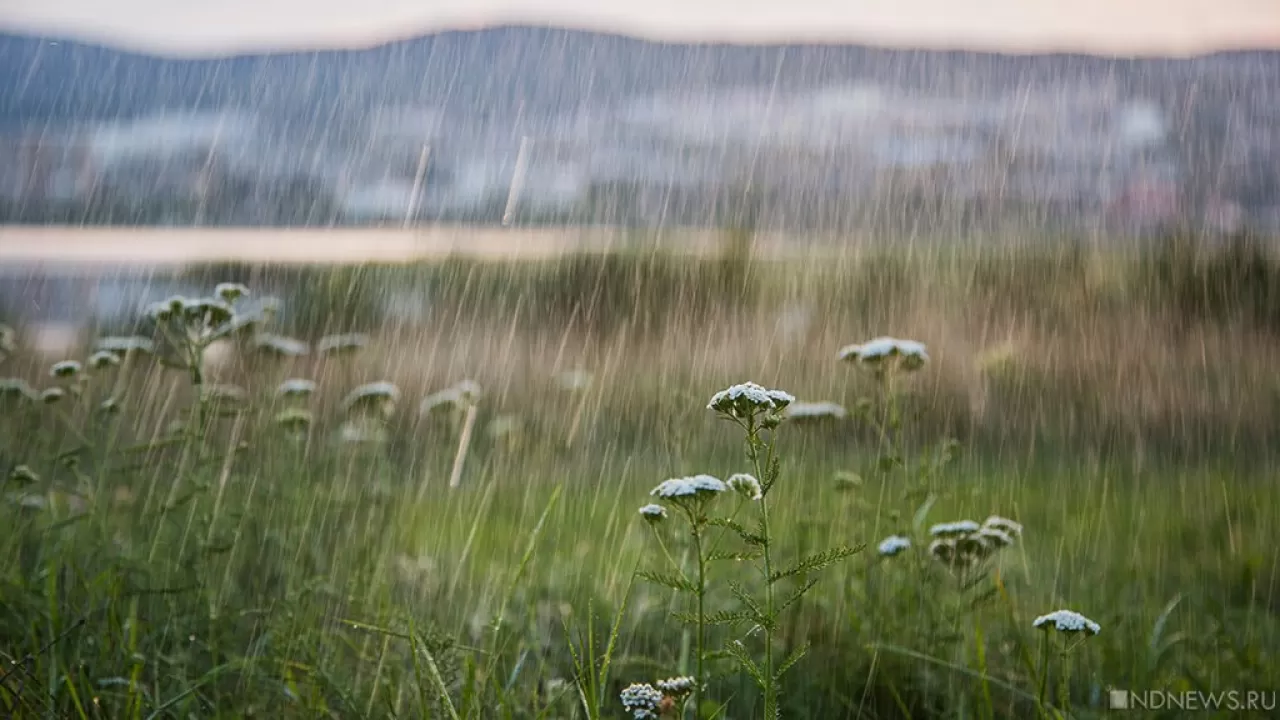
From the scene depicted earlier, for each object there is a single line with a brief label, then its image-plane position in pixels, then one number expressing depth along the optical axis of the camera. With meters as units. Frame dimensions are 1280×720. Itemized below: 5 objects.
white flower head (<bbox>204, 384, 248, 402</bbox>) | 3.15
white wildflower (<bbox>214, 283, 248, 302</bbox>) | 3.05
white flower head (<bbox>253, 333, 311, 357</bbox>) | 3.56
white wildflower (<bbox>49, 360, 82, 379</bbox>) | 3.20
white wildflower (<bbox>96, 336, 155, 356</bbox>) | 3.29
